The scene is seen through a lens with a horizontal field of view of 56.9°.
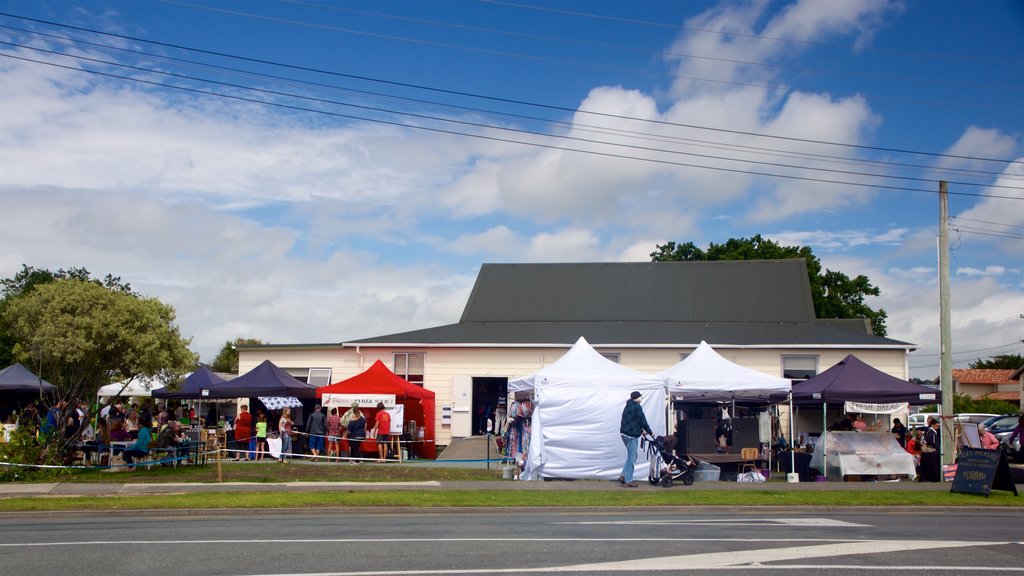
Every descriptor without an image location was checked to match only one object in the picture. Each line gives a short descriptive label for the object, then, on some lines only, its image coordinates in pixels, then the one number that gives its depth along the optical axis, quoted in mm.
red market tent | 28625
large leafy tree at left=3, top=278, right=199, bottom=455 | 21062
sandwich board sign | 18438
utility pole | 22484
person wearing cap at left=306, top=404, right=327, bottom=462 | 28047
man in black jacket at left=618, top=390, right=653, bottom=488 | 19641
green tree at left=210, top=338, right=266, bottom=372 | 73312
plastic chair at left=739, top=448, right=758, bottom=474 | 23234
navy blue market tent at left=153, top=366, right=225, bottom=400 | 29359
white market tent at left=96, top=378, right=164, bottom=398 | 35231
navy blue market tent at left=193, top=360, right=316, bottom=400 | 28516
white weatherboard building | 32781
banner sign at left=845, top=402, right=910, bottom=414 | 24056
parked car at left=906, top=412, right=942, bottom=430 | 45938
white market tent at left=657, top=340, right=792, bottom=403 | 22750
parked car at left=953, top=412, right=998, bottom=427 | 39569
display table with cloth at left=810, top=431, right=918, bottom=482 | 21953
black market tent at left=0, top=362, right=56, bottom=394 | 32188
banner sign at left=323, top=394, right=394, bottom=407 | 28406
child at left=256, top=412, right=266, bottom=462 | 28094
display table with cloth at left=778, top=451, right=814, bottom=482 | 22688
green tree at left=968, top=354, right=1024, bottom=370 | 94188
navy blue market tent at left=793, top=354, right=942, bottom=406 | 22312
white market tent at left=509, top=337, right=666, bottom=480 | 21547
